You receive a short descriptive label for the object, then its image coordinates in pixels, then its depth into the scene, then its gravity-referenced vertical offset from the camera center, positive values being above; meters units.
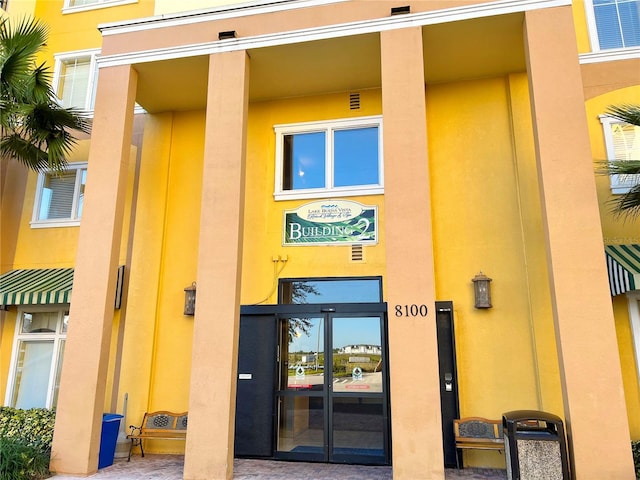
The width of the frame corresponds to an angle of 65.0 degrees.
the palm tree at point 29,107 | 9.32 +4.83
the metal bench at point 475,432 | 8.16 -1.04
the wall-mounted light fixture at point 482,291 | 9.01 +1.34
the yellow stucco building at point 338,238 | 7.43 +2.33
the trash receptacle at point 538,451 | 6.59 -1.07
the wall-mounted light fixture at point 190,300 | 10.16 +1.32
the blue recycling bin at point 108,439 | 8.49 -1.19
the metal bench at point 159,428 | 9.23 -1.11
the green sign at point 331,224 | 9.97 +2.81
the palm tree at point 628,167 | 7.59 +2.96
